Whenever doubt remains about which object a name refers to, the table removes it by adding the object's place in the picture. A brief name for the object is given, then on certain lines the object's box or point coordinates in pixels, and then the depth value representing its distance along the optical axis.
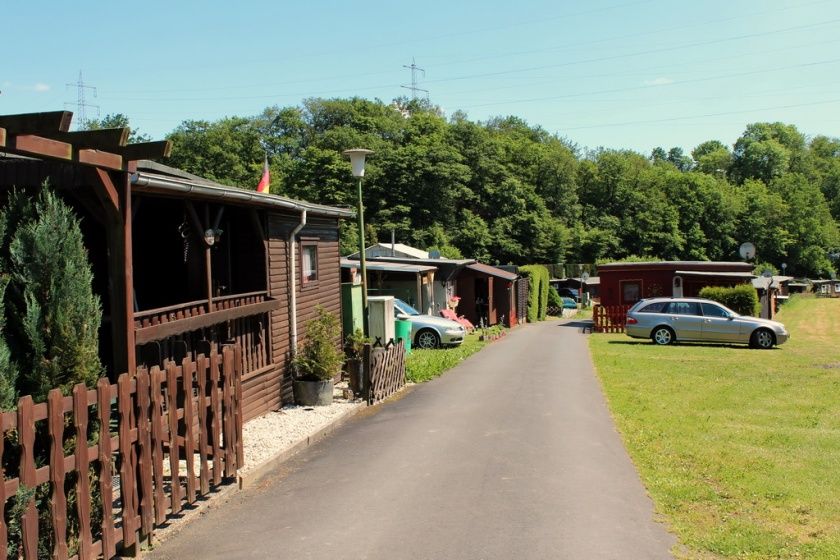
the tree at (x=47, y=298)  5.96
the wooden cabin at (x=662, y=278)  36.69
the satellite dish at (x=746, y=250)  52.25
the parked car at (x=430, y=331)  23.81
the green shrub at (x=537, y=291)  44.38
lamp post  14.97
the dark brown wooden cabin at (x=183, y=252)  6.96
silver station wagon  24.77
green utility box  17.85
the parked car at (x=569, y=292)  62.14
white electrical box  18.69
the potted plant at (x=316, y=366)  13.34
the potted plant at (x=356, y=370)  13.80
